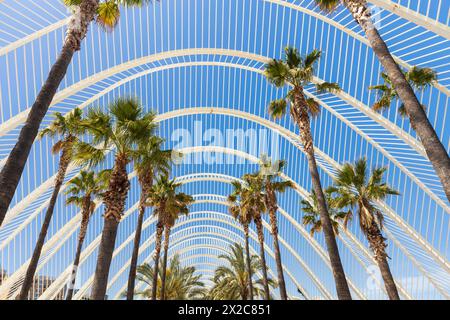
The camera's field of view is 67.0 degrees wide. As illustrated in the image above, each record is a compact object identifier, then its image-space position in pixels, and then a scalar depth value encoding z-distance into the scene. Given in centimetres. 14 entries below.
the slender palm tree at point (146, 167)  1488
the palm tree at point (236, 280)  3912
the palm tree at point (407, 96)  700
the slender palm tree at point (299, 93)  1441
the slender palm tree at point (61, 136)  1909
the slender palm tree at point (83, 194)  2459
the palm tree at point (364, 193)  1727
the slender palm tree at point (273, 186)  2226
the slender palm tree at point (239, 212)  2870
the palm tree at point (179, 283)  4088
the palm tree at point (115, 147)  1087
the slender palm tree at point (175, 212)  2670
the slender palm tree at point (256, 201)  2688
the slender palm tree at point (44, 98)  595
